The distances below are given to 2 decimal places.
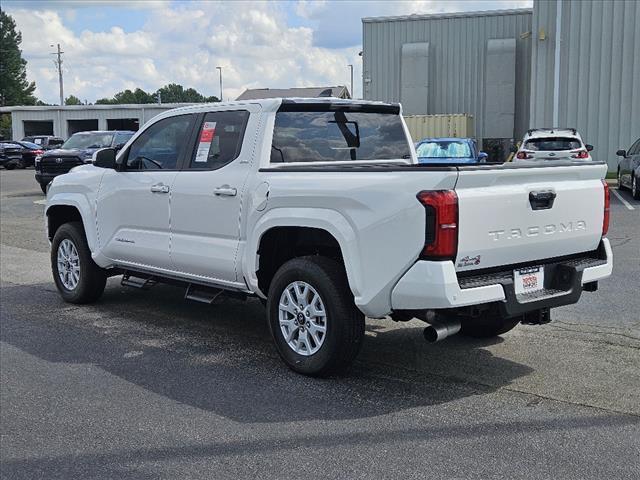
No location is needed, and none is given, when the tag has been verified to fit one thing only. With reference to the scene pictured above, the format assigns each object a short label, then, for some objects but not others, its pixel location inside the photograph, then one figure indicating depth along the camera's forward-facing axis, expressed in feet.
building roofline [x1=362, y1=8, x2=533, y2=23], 110.63
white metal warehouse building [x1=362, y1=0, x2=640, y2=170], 89.51
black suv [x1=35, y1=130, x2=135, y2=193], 69.87
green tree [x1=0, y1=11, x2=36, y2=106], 299.99
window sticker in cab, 20.92
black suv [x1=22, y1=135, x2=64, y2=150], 144.25
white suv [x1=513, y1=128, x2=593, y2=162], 59.77
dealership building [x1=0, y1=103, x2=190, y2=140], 194.88
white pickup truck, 15.35
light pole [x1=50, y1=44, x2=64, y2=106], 299.99
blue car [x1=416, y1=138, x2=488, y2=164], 60.34
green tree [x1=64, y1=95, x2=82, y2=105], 432.05
